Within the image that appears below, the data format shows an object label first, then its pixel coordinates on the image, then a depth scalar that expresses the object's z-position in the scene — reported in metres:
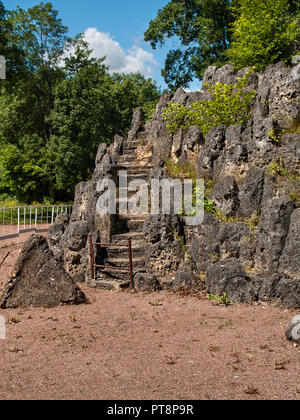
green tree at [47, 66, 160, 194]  19.28
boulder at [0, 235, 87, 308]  7.68
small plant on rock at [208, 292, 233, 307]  7.50
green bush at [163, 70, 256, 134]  10.92
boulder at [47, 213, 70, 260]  11.41
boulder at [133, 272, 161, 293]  8.80
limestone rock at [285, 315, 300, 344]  5.44
